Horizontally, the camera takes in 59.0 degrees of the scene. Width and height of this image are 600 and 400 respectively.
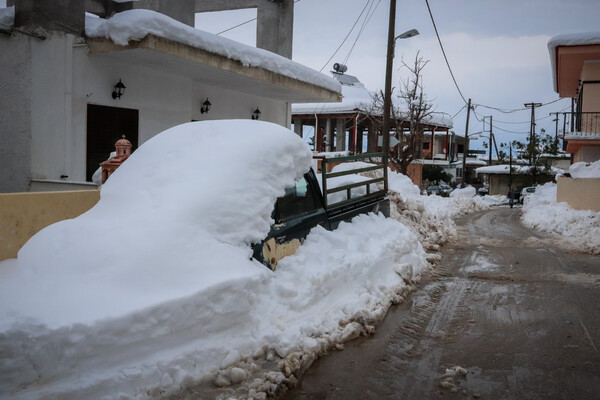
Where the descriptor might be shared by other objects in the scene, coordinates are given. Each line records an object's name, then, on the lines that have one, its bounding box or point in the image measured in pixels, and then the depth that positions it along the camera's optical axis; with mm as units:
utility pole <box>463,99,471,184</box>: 43900
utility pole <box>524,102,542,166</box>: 52281
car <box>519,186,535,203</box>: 32812
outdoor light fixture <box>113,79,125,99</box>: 10711
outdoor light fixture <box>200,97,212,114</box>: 13406
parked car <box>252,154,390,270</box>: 5082
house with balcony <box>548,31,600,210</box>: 17625
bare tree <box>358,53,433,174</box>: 24250
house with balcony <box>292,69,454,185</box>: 30141
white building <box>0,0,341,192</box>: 9062
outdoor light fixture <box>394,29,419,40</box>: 17278
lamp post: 16703
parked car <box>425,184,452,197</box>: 36588
